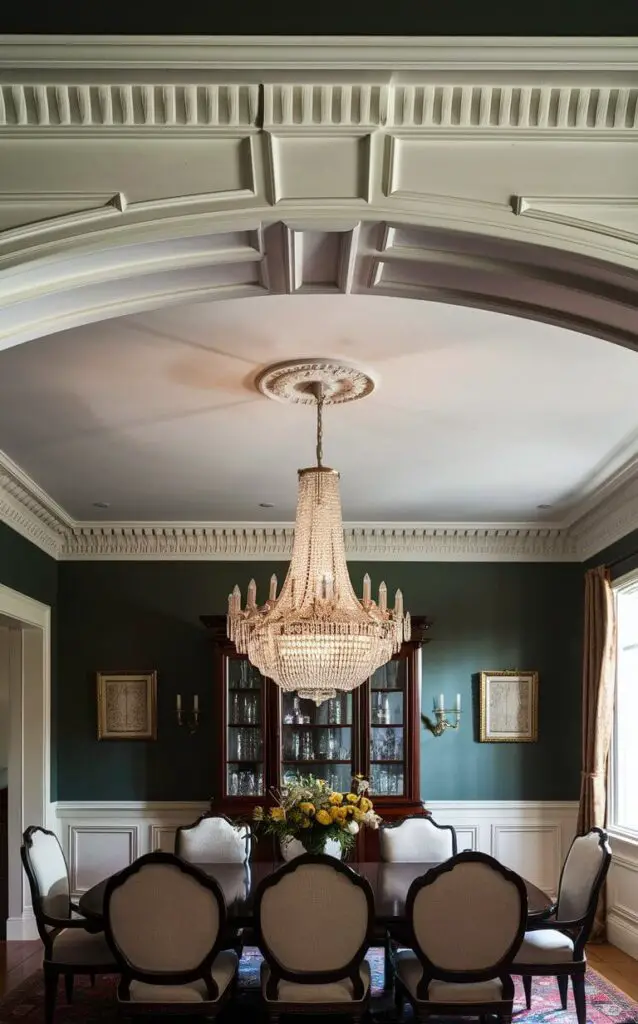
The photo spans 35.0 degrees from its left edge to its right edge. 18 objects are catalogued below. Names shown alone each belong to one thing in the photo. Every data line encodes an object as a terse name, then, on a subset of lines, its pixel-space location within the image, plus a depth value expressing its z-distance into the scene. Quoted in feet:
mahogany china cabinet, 22.91
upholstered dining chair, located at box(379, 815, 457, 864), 18.88
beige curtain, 21.27
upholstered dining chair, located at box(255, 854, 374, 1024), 13.01
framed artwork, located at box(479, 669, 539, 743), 24.25
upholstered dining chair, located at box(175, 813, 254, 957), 18.86
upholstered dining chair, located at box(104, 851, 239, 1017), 13.07
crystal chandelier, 14.60
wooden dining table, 13.71
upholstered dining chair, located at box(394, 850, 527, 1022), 13.12
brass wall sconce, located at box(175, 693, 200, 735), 23.65
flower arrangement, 15.43
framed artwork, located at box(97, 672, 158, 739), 24.08
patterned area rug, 16.19
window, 21.56
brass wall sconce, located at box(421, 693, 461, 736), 24.06
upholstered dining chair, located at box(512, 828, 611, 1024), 14.52
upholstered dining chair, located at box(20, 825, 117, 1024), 14.78
